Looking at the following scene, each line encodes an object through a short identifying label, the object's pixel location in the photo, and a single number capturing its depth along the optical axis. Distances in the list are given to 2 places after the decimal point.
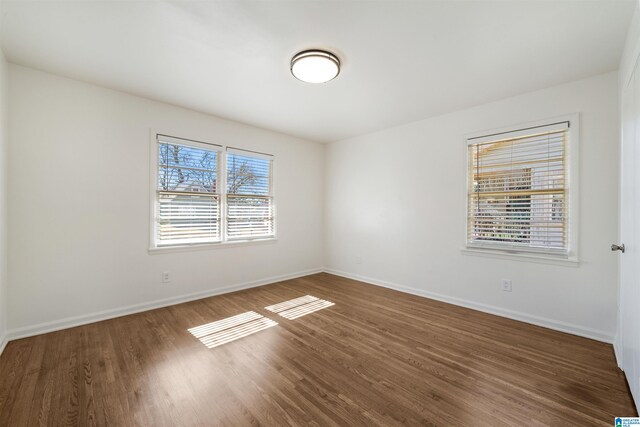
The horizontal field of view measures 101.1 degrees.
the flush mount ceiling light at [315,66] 2.30
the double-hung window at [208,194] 3.44
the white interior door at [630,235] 1.62
